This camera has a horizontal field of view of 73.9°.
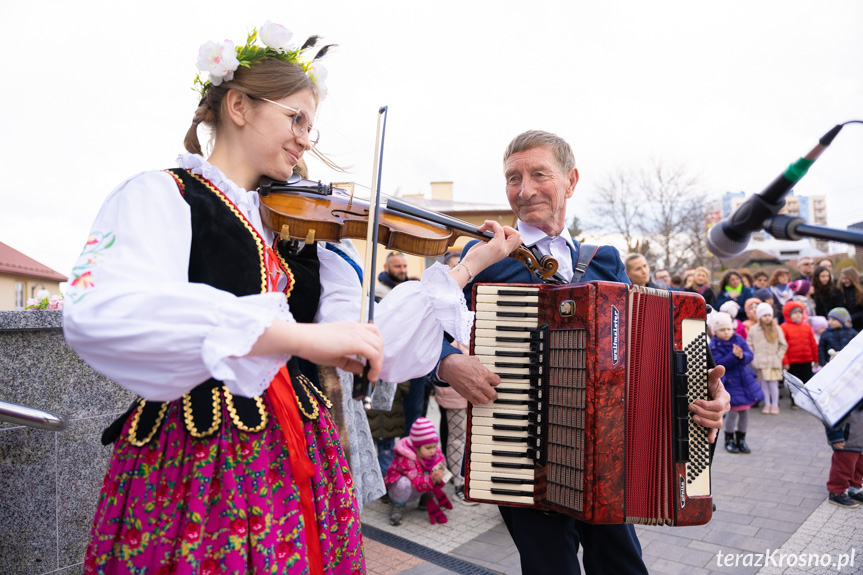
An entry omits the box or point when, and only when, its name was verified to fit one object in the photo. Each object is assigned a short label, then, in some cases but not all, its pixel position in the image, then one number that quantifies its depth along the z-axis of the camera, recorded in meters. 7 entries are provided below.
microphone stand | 1.38
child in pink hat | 4.53
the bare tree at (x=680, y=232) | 24.09
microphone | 1.38
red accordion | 2.01
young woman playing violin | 1.10
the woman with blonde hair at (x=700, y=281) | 7.80
